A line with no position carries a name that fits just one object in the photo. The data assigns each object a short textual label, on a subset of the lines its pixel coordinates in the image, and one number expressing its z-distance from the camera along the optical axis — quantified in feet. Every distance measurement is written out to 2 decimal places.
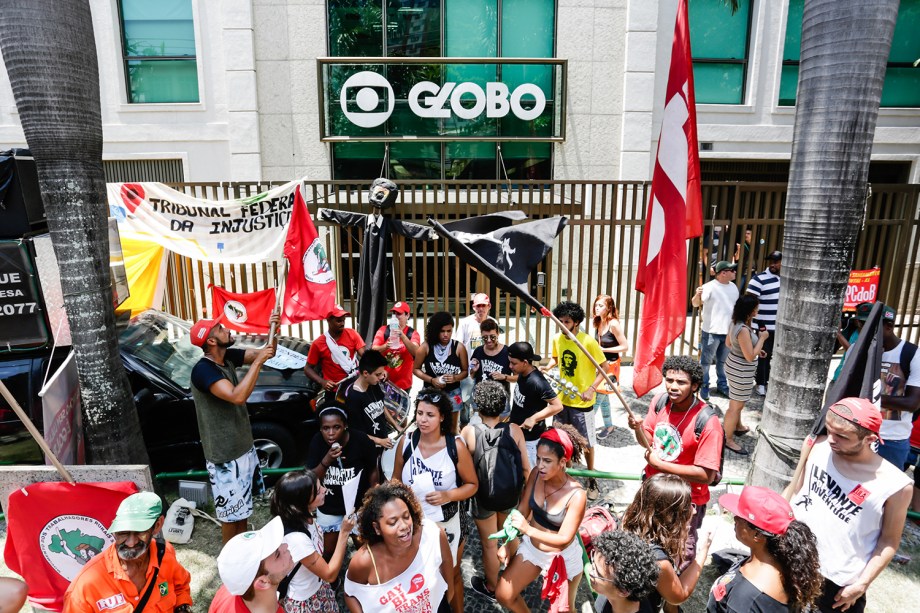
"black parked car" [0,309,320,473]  17.20
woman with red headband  10.58
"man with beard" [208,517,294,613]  7.93
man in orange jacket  9.09
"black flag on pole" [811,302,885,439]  12.21
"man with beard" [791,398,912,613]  9.77
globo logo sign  36.91
